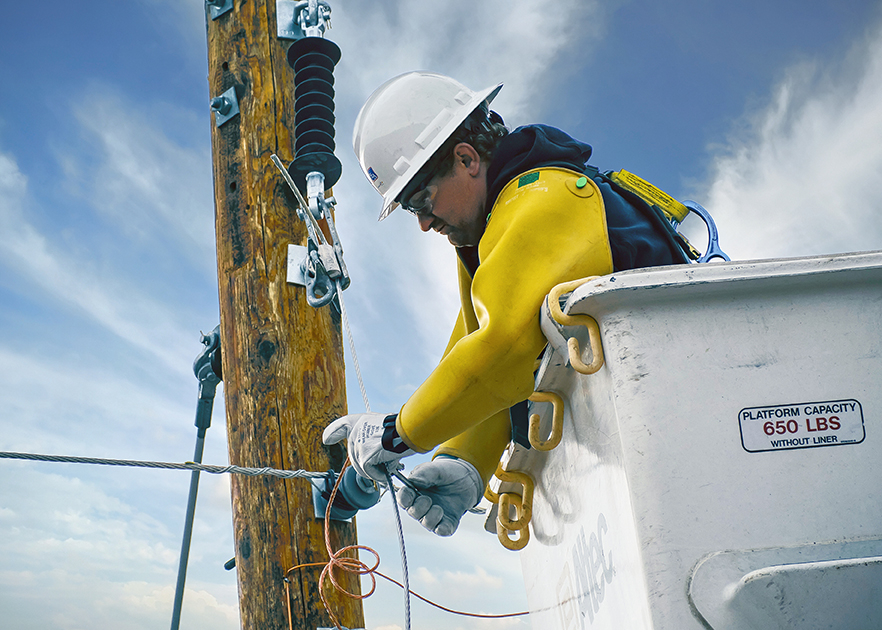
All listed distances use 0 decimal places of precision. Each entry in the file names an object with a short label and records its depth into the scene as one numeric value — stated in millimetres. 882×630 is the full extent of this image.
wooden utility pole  2504
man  1600
